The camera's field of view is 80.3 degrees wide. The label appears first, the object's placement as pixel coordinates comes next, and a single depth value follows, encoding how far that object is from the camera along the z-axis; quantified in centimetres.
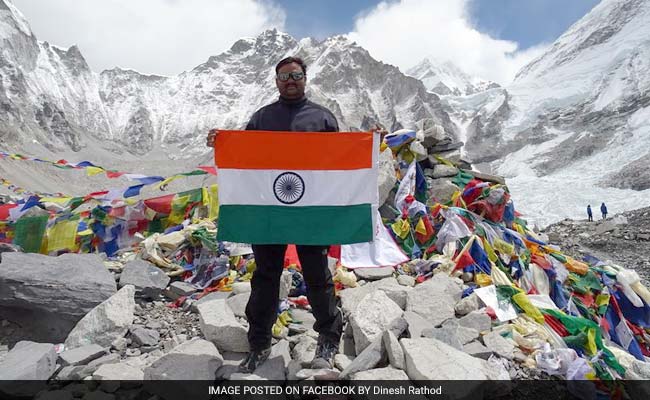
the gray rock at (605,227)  2250
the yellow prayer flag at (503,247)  583
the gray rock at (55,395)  277
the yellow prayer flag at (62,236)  661
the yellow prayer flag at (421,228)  607
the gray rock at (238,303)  395
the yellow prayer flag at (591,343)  376
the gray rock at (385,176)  655
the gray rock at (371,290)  420
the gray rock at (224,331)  338
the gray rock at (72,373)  309
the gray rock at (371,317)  332
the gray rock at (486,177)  733
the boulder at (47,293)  408
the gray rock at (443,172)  743
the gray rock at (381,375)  274
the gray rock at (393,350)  292
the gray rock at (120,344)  358
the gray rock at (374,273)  513
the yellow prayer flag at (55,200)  724
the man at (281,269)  307
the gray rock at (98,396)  282
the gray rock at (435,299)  394
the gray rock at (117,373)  300
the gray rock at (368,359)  290
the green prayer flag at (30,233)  656
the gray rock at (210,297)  429
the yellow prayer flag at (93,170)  751
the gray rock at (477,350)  327
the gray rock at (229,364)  303
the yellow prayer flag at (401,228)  607
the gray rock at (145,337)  369
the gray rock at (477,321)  378
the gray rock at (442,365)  273
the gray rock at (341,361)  309
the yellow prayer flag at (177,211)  740
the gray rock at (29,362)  299
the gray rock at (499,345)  334
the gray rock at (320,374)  289
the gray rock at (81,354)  326
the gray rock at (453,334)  335
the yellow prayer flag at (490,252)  560
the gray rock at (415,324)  350
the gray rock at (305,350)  320
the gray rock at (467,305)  415
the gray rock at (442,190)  701
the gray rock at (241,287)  439
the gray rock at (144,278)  465
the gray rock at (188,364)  296
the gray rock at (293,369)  300
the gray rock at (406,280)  491
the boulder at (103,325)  367
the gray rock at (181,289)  473
